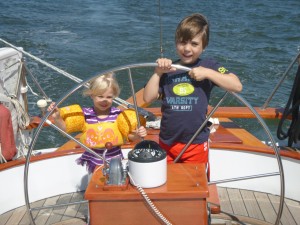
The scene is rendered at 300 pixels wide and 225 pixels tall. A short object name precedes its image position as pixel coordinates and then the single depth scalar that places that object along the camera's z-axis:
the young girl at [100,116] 2.25
